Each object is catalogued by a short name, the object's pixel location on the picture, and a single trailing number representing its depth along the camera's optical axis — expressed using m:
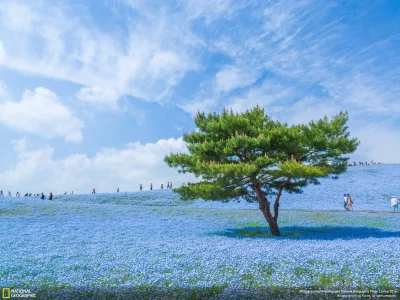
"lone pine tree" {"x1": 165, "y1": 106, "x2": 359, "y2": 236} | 20.84
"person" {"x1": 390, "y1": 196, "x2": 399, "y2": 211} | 37.16
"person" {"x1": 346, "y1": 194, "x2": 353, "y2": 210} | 38.38
